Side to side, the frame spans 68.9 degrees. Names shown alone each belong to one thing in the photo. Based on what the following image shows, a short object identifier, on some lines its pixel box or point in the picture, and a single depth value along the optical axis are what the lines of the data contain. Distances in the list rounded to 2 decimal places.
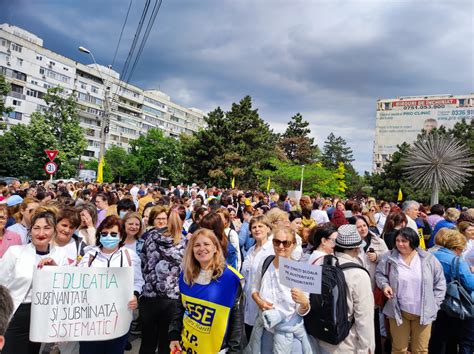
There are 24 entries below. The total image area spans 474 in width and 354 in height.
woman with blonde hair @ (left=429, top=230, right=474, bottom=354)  4.07
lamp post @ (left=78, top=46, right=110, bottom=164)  16.36
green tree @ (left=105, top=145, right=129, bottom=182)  60.50
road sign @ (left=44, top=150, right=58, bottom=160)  13.11
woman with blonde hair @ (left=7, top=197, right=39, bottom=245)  4.79
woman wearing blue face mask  3.24
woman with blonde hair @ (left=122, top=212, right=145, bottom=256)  4.70
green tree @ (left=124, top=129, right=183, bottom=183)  58.59
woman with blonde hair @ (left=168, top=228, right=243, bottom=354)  2.77
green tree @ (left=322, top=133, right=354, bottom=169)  100.88
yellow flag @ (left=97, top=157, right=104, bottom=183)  15.70
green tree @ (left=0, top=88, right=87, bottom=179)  34.44
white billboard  83.94
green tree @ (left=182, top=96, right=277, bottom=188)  43.84
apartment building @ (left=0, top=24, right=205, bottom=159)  56.22
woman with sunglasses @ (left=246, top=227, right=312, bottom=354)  2.91
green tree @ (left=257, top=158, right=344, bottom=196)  44.06
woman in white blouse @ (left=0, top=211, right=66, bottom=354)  3.14
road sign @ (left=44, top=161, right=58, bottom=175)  13.70
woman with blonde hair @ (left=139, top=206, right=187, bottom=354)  3.61
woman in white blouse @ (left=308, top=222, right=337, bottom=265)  3.74
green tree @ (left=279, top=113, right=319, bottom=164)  70.88
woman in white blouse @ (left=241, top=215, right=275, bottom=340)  3.86
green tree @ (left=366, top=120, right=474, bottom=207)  35.00
